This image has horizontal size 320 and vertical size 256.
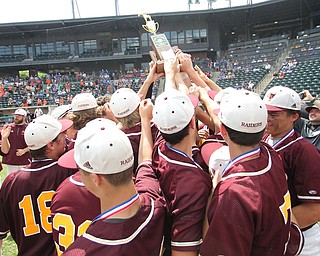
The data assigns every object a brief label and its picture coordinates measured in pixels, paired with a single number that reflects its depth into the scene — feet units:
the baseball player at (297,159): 7.44
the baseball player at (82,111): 11.72
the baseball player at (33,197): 7.94
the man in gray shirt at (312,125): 13.29
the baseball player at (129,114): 8.74
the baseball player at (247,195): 5.10
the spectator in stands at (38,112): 74.17
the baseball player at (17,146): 21.45
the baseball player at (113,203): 4.51
